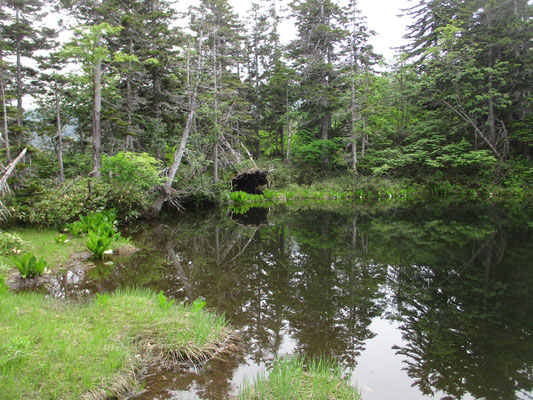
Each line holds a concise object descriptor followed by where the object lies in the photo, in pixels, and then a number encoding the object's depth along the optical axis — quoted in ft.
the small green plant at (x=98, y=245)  24.17
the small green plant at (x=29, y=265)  18.53
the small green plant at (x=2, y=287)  13.61
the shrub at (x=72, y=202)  30.27
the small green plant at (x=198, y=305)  12.65
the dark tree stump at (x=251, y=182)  73.96
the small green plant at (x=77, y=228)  29.09
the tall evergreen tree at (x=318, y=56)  82.84
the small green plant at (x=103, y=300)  13.01
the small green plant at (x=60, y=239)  26.12
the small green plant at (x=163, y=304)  12.85
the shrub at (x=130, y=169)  37.11
